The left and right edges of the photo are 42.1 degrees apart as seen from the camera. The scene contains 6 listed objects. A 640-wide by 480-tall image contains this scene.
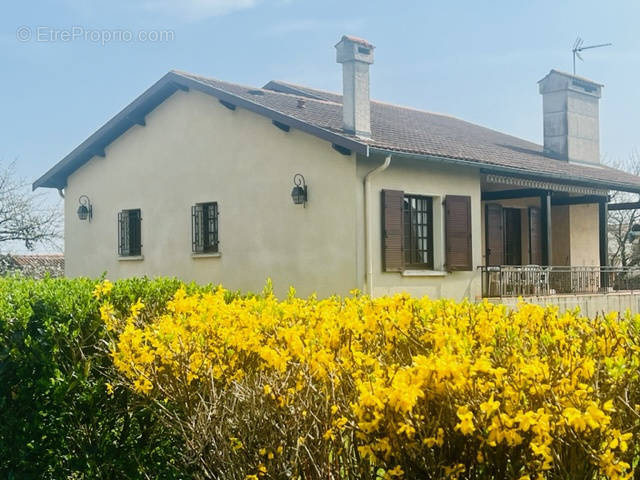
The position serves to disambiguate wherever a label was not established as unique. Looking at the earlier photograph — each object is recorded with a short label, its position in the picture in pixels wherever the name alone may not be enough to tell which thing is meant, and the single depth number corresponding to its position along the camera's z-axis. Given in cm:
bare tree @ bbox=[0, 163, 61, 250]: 3081
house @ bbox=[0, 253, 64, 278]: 2931
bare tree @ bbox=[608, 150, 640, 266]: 3384
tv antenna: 2695
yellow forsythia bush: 321
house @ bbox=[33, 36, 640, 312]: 1595
